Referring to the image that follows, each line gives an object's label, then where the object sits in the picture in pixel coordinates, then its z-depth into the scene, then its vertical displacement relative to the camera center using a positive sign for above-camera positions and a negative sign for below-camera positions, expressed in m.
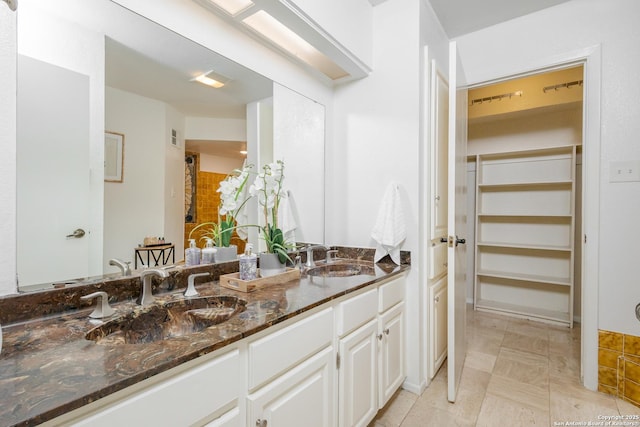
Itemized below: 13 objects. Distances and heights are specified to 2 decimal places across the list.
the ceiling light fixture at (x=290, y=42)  1.59 +1.04
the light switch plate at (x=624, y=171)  1.74 +0.26
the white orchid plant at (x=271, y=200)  1.64 +0.07
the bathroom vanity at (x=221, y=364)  0.57 -0.38
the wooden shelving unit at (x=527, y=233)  2.99 -0.22
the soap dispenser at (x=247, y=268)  1.31 -0.25
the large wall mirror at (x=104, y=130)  0.94 +0.32
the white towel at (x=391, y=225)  1.85 -0.08
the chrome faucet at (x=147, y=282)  1.07 -0.26
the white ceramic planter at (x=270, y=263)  1.58 -0.28
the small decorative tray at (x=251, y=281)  1.27 -0.32
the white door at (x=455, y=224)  1.69 -0.07
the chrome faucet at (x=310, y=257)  1.84 -0.28
